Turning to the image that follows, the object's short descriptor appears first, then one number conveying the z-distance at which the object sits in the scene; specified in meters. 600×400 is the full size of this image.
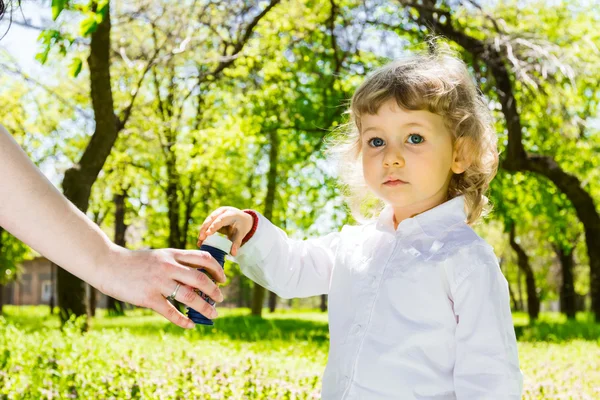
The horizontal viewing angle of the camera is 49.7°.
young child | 1.84
